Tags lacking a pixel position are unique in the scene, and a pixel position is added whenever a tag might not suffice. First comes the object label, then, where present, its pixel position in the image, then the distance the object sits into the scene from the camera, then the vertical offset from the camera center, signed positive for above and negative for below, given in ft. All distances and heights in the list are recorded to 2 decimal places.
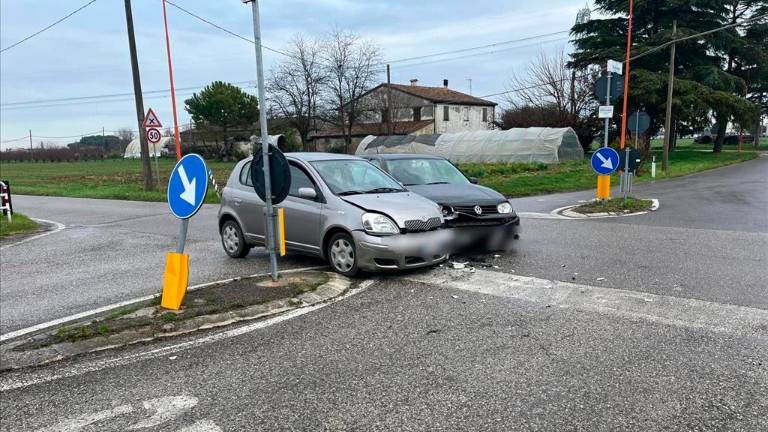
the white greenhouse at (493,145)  112.66 -0.69
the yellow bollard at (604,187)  47.85 -4.24
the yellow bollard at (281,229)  20.45 -3.03
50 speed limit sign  65.16 +1.94
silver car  21.98 -3.02
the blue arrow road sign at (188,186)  17.51 -1.15
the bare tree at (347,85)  149.59 +16.48
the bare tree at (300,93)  149.13 +14.89
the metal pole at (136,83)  72.92 +9.27
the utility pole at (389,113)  142.82 +8.37
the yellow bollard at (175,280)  17.80 -4.15
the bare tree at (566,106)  142.20 +9.00
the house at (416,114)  179.32 +10.52
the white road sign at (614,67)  43.78 +5.65
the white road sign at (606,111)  44.86 +2.18
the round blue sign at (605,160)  43.52 -1.77
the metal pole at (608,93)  44.37 +3.60
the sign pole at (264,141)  19.57 +0.26
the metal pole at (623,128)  58.39 +0.95
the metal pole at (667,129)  84.28 +1.09
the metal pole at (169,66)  68.33 +10.44
